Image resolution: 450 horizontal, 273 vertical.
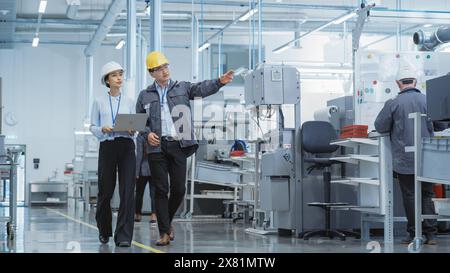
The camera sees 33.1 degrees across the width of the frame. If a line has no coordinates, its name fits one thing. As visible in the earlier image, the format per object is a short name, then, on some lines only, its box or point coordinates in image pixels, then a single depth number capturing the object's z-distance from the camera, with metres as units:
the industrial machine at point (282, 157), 6.99
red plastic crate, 6.55
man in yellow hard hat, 5.74
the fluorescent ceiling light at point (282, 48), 15.65
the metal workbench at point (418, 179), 5.53
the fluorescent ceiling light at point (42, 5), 13.13
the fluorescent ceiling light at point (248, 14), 13.35
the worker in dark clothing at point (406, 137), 6.27
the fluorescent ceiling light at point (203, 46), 15.69
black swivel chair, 6.75
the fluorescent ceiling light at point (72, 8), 14.00
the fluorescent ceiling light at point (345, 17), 12.15
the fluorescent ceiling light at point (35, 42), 18.16
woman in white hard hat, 5.71
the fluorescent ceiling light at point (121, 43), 16.59
